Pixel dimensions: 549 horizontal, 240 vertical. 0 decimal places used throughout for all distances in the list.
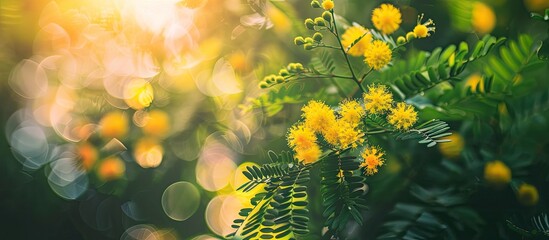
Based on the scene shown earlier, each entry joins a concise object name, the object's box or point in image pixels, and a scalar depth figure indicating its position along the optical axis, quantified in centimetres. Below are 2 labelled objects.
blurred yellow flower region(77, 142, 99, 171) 116
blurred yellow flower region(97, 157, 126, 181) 114
